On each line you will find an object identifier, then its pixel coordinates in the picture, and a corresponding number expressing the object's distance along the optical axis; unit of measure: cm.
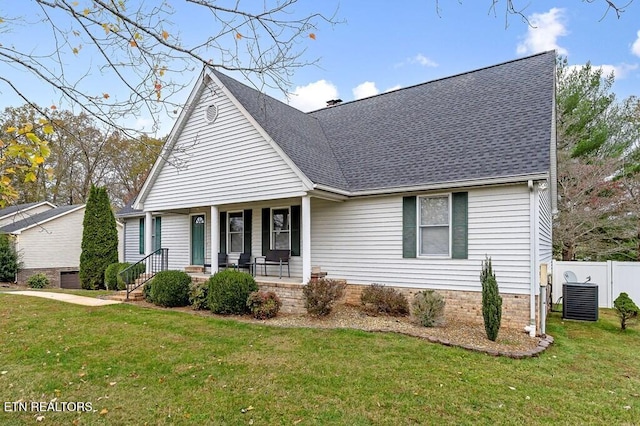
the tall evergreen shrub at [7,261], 1828
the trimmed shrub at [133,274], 1327
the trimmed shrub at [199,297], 988
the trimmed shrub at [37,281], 1794
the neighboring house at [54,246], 1950
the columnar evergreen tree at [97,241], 1717
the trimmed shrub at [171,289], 1021
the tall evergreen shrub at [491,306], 683
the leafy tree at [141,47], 334
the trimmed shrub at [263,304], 865
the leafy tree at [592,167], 1705
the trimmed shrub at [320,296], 848
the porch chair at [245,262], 1176
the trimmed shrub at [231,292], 908
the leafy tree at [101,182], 2941
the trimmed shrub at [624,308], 854
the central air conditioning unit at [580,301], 930
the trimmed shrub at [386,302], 896
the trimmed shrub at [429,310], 785
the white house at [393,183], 827
